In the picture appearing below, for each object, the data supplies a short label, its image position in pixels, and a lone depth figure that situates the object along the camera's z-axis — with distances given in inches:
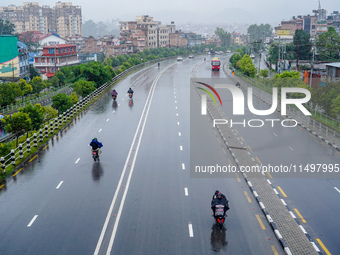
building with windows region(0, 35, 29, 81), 3785.2
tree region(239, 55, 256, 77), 3235.7
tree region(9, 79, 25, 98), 2466.8
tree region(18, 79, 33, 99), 2689.5
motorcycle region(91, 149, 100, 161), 1116.8
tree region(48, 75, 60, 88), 3385.3
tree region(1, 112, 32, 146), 1285.7
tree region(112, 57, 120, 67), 4674.0
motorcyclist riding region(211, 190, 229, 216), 739.3
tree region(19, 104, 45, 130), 1394.9
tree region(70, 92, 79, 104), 1971.0
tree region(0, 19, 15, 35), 6579.7
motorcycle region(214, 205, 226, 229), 730.8
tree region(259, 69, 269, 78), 2994.6
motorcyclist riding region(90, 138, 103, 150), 1100.9
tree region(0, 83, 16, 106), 2160.4
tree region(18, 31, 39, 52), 6835.6
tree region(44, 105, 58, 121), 1704.0
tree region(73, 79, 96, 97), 2185.0
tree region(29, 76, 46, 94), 2938.0
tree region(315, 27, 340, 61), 3818.9
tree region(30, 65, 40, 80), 3946.4
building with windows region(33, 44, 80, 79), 4613.7
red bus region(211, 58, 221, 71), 3850.9
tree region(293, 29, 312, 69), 3998.5
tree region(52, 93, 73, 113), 1771.7
